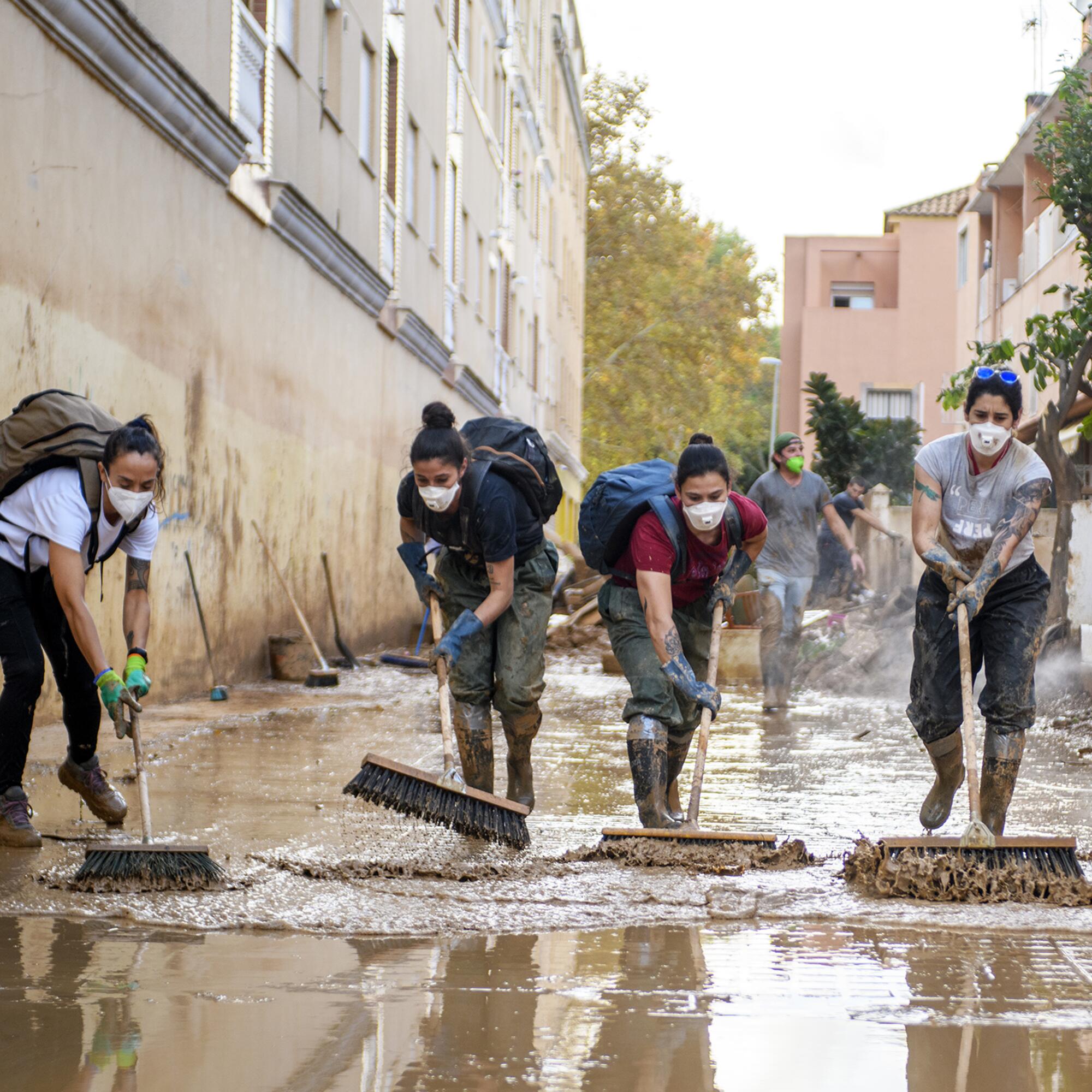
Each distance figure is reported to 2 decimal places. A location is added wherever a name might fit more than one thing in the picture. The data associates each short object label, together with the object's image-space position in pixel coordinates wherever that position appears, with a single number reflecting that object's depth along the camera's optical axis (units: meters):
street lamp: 45.88
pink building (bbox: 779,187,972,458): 42.62
